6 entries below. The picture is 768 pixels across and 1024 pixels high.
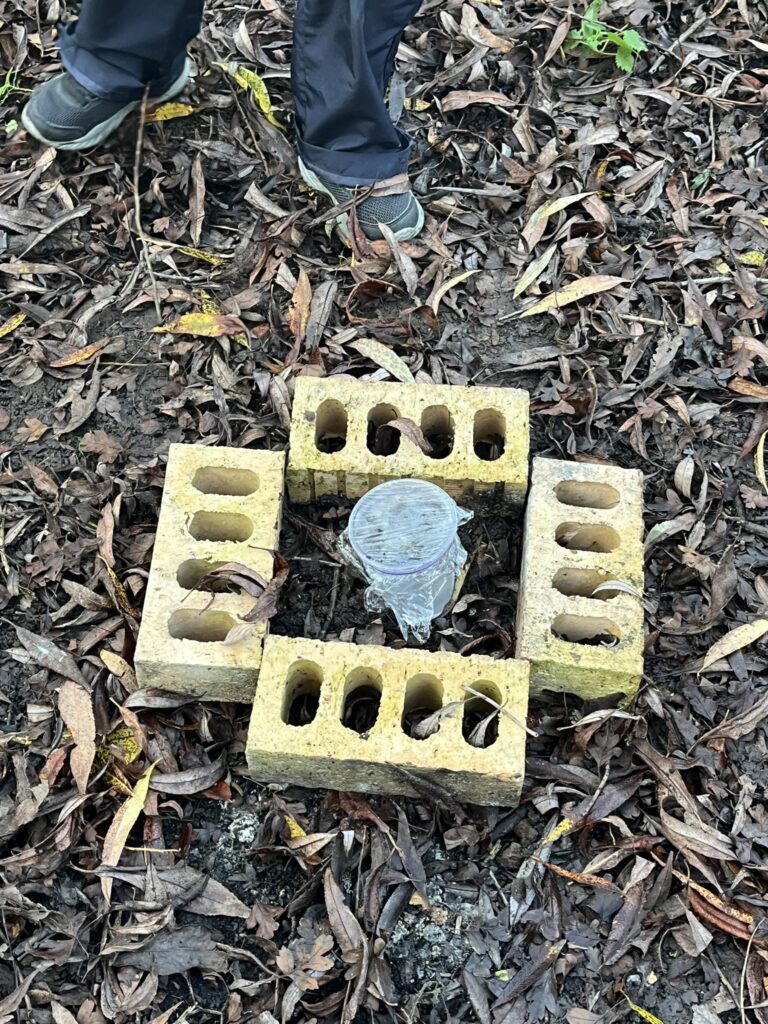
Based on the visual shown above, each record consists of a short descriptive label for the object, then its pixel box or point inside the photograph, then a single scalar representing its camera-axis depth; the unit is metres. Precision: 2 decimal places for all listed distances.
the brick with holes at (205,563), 2.29
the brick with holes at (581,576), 2.29
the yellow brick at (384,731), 2.16
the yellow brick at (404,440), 2.50
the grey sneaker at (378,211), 3.19
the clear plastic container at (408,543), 2.33
